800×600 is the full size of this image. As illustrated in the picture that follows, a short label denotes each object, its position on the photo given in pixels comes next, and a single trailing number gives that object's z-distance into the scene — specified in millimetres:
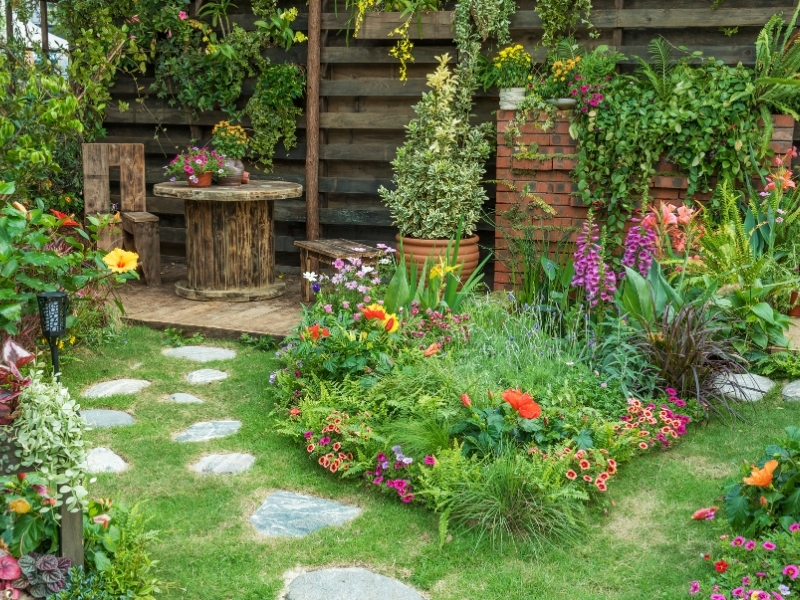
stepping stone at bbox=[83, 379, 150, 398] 4887
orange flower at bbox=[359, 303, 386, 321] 4535
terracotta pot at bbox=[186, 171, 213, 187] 6867
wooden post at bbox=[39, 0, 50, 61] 8257
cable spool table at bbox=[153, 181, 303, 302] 6832
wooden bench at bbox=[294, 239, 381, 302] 6373
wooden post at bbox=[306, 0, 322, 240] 7273
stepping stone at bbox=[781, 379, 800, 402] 4539
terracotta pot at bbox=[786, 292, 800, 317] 5470
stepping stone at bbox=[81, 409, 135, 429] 4449
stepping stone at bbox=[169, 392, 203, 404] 4797
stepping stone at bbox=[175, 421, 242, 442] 4332
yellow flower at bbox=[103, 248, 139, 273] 4516
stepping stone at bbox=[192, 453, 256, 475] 3965
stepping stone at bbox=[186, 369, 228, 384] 5177
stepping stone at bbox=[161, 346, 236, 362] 5629
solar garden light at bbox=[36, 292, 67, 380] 3527
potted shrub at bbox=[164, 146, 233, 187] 6824
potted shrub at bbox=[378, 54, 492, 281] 6535
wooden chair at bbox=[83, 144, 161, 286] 7000
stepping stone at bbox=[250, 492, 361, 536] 3463
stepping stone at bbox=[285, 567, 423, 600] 2988
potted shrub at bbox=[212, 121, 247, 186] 7367
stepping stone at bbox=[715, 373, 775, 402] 4480
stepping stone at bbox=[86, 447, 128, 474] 3924
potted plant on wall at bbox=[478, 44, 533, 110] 6543
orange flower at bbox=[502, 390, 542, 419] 3639
